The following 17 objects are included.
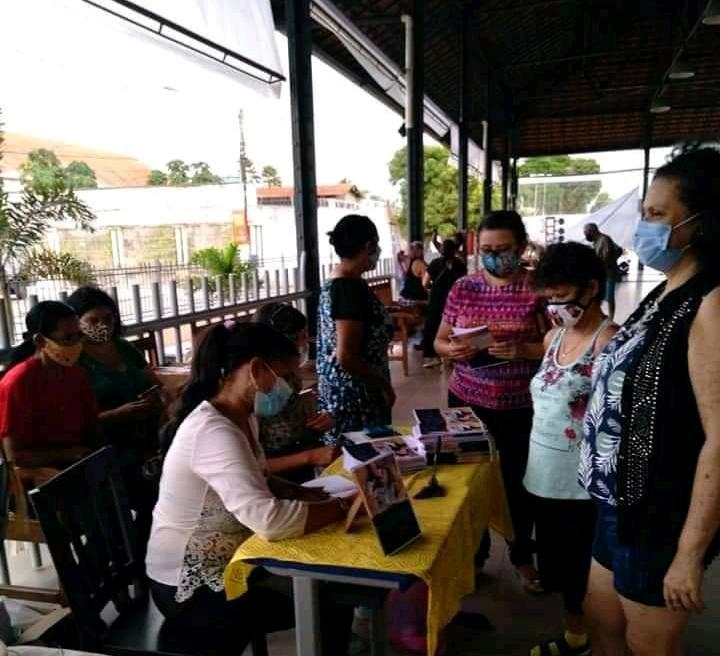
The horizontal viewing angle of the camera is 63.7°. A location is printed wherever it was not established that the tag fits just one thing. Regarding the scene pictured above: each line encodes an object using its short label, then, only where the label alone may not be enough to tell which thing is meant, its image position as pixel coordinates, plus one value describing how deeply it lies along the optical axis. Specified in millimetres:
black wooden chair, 1378
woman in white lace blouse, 1355
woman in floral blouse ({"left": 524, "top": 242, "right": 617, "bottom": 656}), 1714
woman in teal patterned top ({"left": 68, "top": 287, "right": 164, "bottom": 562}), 2467
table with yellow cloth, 1197
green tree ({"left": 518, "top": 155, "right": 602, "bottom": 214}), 23375
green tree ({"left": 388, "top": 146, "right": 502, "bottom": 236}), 24062
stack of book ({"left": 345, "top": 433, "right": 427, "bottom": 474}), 1669
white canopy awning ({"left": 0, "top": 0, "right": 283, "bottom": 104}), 2750
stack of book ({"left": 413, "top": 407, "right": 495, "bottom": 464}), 1713
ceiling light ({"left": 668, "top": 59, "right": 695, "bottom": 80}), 6949
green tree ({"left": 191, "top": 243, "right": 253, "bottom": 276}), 9406
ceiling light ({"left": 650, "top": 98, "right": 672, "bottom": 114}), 8578
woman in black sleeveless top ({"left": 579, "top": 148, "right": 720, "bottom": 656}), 1092
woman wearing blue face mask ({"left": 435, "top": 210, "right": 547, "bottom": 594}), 2109
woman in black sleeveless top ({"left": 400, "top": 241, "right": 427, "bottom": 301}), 6727
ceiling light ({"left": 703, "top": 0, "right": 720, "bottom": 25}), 4729
